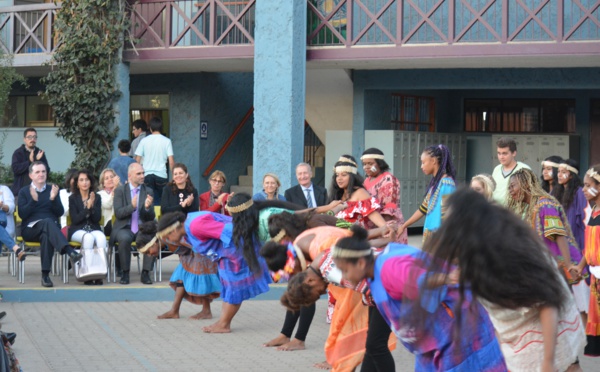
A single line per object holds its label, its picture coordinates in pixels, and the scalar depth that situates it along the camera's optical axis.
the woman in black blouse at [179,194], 13.07
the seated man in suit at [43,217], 12.51
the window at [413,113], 19.70
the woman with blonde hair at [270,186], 12.23
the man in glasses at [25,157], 15.02
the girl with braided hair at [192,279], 10.50
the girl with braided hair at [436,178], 8.85
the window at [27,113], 22.25
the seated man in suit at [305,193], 12.25
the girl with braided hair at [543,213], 7.62
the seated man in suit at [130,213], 12.97
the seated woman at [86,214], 12.86
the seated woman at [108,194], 13.49
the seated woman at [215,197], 12.80
